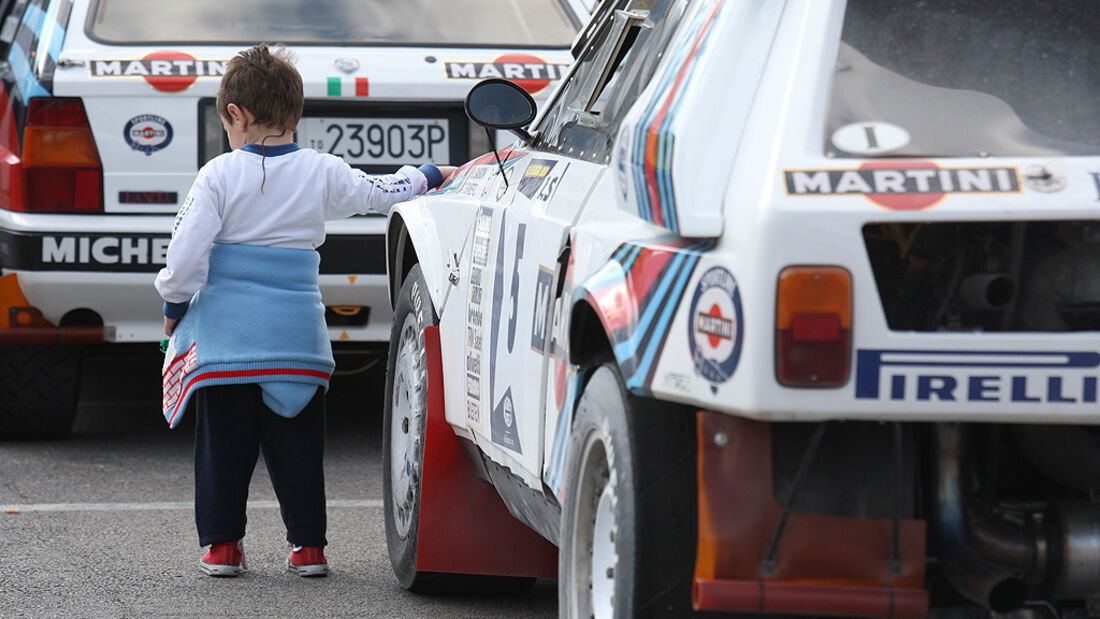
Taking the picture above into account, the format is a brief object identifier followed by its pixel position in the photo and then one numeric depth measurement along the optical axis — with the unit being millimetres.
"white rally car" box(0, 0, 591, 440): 12680
